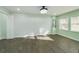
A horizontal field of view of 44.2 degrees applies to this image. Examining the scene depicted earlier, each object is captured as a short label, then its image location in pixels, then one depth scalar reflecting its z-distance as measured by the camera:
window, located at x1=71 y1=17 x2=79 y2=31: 1.86
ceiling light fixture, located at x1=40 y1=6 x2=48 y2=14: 1.78
